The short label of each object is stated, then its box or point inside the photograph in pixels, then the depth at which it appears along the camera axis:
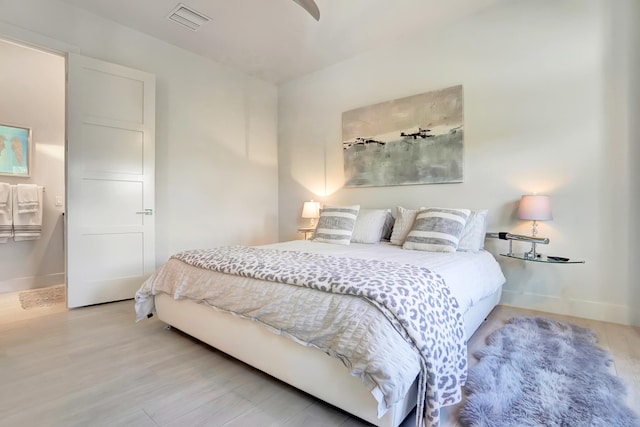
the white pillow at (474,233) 2.70
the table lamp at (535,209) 2.53
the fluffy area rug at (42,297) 3.04
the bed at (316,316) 1.20
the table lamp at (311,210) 4.06
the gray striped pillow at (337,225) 3.17
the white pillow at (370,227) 3.21
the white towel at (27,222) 3.56
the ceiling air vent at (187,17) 2.97
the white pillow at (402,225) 3.04
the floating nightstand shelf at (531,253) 2.45
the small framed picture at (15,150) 3.60
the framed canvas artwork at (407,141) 3.20
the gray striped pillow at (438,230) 2.61
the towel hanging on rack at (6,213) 3.49
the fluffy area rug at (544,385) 1.32
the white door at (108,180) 2.86
